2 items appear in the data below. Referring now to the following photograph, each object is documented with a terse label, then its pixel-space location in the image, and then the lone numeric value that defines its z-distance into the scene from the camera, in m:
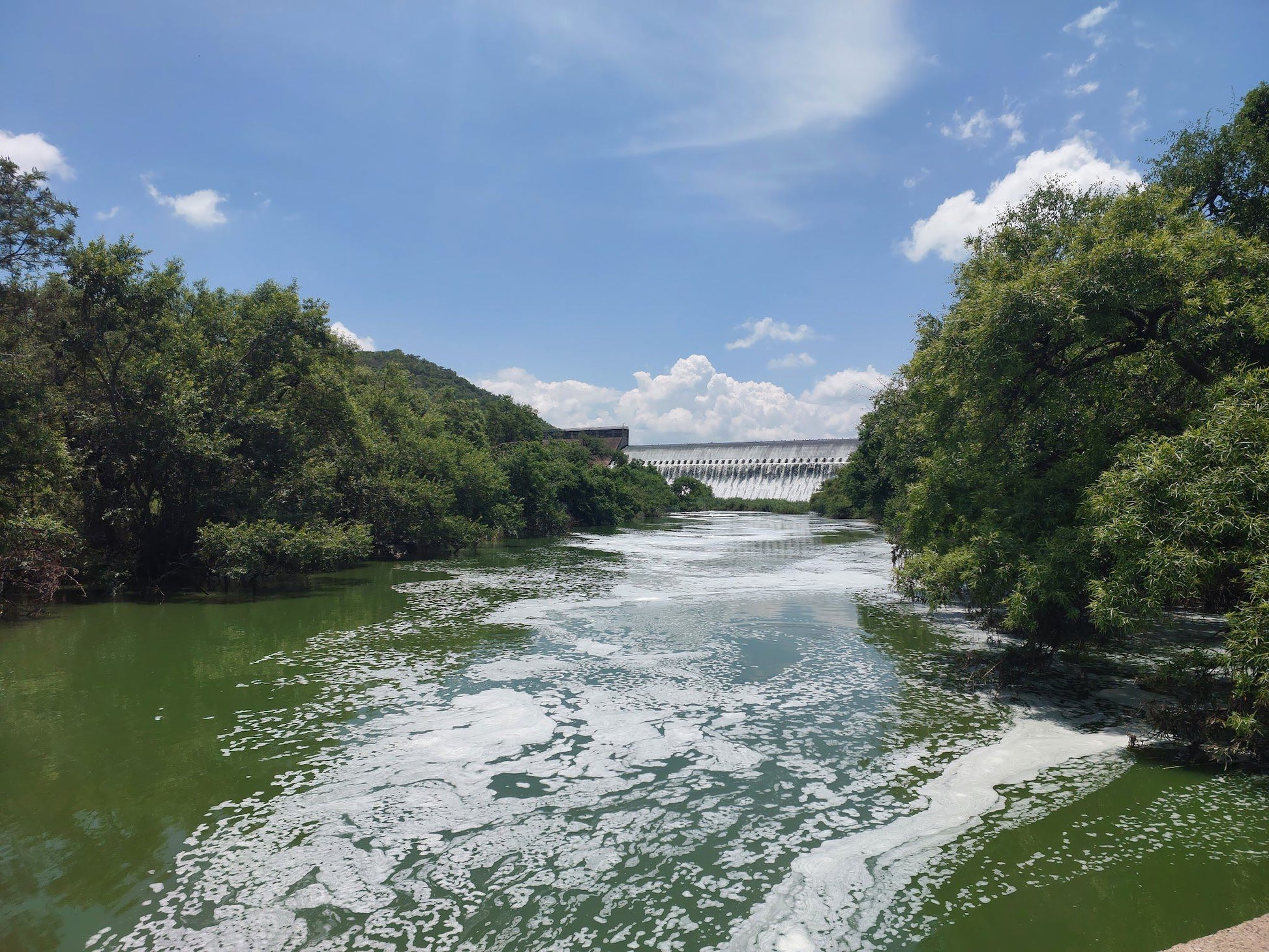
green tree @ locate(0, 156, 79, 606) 12.48
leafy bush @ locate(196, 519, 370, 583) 17.14
